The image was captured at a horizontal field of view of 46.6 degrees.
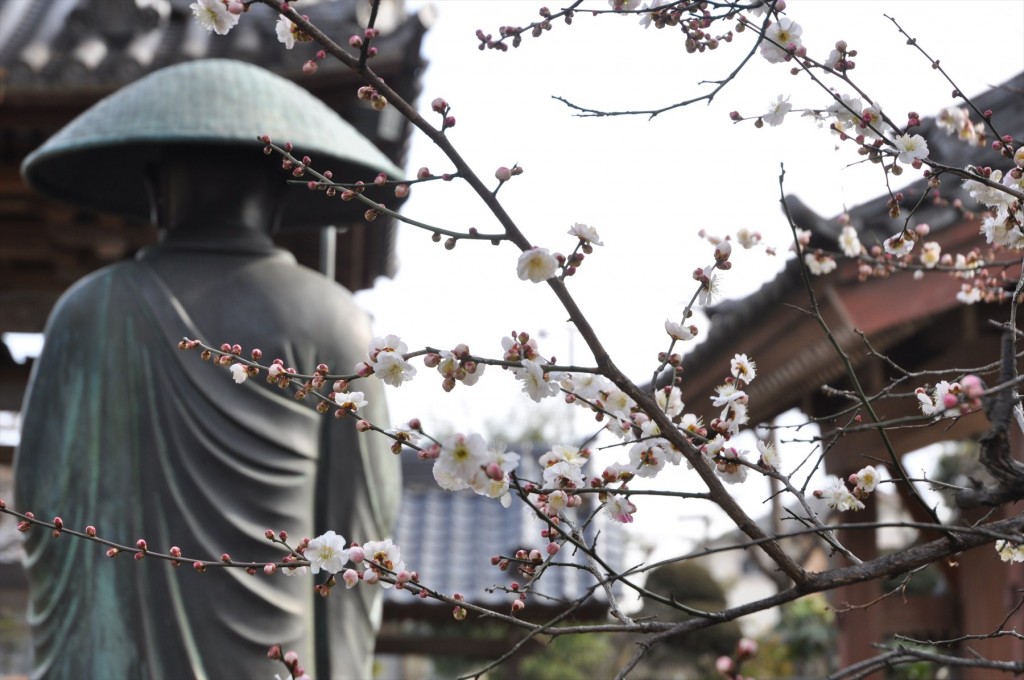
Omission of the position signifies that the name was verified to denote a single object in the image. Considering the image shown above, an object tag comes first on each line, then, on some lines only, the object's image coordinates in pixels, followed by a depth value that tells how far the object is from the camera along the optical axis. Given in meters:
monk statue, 3.19
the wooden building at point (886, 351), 4.05
